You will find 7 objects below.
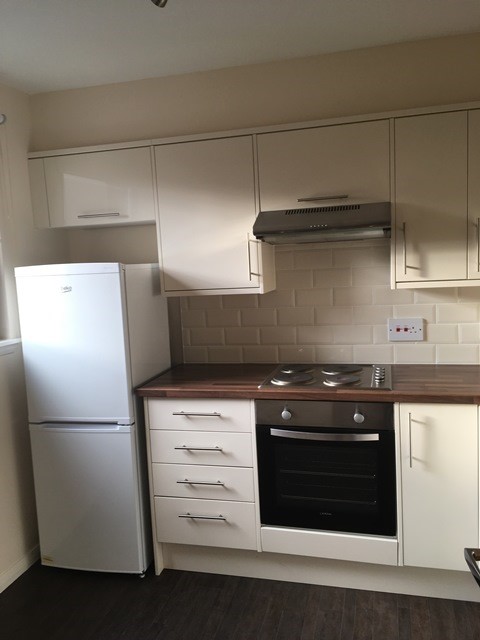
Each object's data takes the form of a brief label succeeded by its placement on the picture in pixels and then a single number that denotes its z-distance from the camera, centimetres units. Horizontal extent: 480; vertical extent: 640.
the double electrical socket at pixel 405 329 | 261
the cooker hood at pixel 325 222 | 222
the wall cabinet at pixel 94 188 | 263
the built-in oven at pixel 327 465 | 218
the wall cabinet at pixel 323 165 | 234
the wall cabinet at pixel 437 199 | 225
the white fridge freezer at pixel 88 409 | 235
